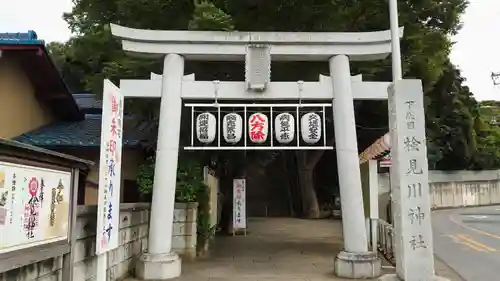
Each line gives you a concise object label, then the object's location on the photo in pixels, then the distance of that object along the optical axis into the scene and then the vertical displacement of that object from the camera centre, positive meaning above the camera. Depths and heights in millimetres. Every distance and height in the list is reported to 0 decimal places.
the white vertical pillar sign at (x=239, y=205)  17953 -231
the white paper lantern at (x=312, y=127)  9578 +1463
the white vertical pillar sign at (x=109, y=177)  5918 +309
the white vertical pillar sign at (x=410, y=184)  7363 +216
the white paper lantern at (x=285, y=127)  9594 +1467
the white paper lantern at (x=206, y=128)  9477 +1457
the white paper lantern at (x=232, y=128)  9500 +1453
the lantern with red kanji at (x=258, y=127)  9609 +1477
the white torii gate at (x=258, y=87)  9438 +2368
